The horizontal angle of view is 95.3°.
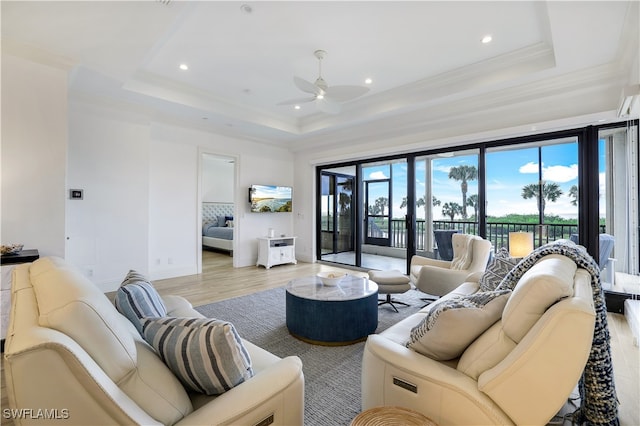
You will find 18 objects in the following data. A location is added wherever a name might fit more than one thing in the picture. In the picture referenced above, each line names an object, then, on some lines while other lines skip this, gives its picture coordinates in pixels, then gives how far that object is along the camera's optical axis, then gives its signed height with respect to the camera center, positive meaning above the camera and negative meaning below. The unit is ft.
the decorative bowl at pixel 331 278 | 10.43 -2.27
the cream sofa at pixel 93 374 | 2.38 -1.48
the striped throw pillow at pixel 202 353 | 3.62 -1.73
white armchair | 10.68 -2.07
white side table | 20.26 -2.54
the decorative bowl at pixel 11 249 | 8.64 -1.00
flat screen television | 20.84 +1.31
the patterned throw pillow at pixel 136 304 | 4.86 -1.53
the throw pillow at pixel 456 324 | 4.41 -1.67
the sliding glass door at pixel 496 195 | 11.86 +1.09
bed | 26.32 -1.07
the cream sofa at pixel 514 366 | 3.54 -2.07
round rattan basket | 3.80 -2.70
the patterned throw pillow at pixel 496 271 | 8.00 -1.57
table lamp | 10.80 -1.05
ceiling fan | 10.89 +4.82
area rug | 6.10 -3.91
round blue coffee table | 8.70 -3.04
